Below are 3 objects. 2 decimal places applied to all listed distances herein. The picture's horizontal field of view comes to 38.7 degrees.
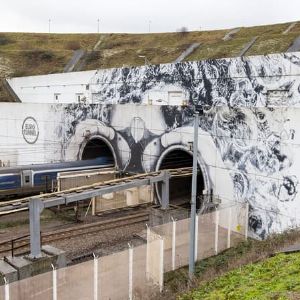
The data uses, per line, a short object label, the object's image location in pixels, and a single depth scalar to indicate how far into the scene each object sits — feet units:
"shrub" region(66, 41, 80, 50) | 290.35
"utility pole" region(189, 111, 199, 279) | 49.36
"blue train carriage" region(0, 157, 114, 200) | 93.97
